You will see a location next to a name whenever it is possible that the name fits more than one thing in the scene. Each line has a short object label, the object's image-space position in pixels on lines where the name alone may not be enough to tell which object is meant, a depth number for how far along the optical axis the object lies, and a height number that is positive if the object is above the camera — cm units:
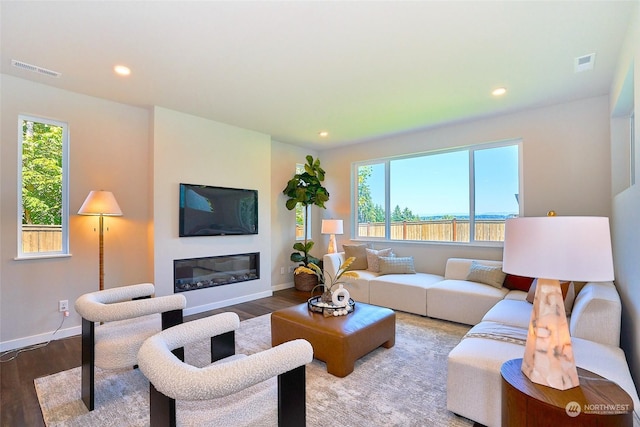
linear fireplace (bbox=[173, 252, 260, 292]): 407 -79
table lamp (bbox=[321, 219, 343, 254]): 527 -20
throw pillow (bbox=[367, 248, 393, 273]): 474 -63
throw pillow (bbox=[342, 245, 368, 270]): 493 -63
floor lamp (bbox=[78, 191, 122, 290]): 317 +12
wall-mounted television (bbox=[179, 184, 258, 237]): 408 +10
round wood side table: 120 -78
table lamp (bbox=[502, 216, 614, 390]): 129 -22
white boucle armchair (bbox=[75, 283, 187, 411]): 200 -84
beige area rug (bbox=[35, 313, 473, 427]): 189 -130
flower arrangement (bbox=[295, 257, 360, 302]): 285 -55
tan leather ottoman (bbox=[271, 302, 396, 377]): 243 -101
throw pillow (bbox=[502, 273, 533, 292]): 350 -79
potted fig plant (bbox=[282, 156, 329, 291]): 543 +41
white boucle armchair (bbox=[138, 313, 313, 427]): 107 -61
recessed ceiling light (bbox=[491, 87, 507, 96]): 332 +143
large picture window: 426 +38
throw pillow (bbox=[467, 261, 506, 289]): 369 -73
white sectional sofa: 175 -87
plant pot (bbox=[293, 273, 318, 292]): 538 -116
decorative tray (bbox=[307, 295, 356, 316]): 284 -88
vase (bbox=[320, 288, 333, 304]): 301 -81
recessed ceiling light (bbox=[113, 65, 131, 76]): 282 +143
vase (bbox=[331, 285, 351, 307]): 290 -79
